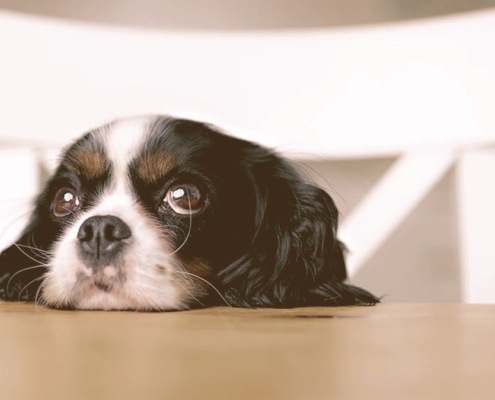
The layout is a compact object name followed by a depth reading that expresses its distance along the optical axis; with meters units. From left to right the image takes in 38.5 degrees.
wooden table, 0.28
